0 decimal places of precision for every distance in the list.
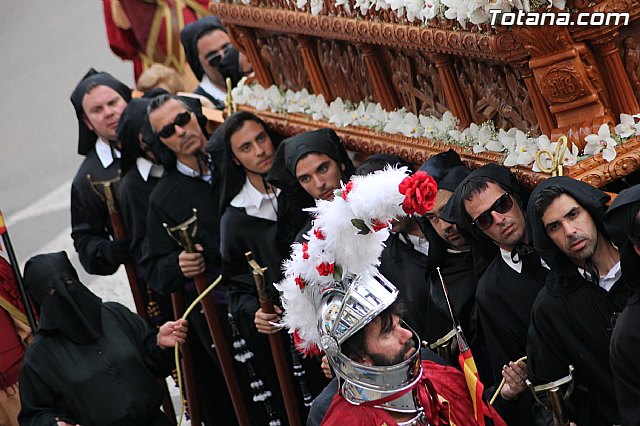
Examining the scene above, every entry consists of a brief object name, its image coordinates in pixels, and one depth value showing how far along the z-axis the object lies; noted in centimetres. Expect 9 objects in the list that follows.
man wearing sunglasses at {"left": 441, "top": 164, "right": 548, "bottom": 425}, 993
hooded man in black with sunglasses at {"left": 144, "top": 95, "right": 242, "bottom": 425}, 1467
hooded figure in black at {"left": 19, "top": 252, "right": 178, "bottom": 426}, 1243
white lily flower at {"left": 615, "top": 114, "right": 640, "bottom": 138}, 999
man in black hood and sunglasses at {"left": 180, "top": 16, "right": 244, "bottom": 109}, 1692
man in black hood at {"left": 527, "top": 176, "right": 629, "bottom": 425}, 923
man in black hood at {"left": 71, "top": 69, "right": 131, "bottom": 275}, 1637
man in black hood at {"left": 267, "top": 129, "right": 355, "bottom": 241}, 1228
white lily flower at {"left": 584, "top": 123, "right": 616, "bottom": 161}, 991
